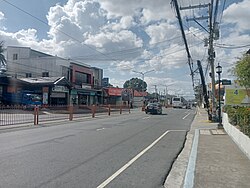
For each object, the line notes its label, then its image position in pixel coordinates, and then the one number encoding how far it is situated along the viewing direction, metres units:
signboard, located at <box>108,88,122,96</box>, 45.35
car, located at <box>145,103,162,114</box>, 25.01
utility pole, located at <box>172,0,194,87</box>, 9.84
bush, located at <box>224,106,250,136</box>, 6.22
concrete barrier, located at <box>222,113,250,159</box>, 5.96
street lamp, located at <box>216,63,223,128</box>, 13.11
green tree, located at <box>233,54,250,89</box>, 13.15
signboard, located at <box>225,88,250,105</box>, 21.75
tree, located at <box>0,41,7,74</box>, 33.83
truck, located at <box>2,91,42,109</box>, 26.42
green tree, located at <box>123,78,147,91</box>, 94.20
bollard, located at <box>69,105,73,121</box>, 16.45
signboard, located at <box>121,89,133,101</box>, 45.71
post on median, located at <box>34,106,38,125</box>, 13.19
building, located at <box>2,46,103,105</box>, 31.57
